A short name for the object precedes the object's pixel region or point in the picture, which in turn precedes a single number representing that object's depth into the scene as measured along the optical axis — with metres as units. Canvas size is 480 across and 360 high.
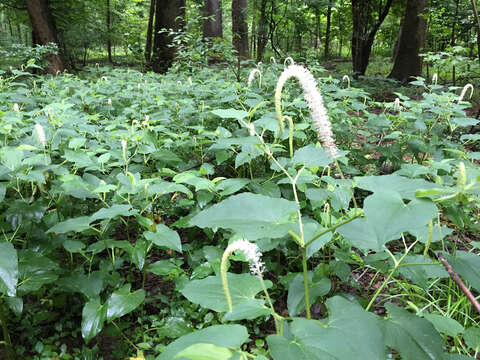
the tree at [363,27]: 7.53
